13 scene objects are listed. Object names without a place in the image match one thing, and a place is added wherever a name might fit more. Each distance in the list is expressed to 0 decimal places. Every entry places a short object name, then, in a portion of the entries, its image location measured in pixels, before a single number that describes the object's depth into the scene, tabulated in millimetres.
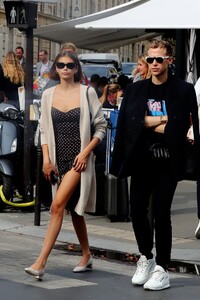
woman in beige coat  8195
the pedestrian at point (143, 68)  11297
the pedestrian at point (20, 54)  24808
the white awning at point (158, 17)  14617
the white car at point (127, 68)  47912
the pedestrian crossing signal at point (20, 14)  12656
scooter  12445
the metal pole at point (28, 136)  12664
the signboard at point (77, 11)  33594
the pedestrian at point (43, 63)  24566
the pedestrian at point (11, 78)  14805
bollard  11141
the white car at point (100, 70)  40219
